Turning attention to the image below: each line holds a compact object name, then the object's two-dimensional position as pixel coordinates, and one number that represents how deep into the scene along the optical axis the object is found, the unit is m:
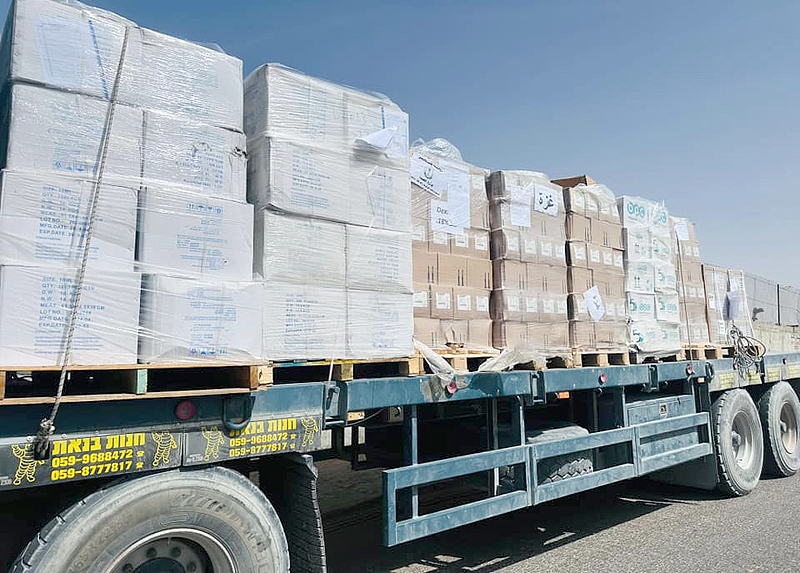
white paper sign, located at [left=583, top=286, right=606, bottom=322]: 5.52
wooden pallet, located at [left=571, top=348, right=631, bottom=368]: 5.37
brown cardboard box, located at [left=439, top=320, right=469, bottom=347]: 4.50
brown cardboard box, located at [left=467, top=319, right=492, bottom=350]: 4.67
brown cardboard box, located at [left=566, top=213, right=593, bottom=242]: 5.57
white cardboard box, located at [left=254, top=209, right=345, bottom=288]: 3.28
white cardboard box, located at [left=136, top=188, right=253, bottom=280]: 2.83
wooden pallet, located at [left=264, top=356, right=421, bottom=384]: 3.45
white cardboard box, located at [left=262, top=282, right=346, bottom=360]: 3.27
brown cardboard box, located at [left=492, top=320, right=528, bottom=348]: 4.81
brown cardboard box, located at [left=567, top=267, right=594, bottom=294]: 5.45
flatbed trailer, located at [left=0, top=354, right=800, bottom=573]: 2.64
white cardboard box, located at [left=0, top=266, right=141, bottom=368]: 2.44
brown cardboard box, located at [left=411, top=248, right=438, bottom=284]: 4.36
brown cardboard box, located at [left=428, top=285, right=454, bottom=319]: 4.41
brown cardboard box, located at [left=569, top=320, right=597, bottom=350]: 5.40
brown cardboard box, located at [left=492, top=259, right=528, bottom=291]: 4.88
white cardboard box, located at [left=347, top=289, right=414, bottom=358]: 3.63
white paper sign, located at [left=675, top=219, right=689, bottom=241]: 7.06
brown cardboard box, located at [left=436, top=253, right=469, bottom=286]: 4.54
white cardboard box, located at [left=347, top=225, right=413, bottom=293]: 3.66
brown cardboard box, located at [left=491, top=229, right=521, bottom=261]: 4.92
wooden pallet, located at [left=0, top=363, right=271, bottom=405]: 2.69
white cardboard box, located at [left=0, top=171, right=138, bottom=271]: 2.50
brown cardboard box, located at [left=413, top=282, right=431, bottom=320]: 4.32
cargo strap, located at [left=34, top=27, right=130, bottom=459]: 2.47
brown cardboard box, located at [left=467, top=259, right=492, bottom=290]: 4.76
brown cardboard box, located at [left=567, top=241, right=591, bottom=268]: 5.50
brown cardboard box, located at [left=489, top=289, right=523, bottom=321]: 4.82
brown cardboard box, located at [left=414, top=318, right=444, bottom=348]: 4.32
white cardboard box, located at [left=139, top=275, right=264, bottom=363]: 2.77
